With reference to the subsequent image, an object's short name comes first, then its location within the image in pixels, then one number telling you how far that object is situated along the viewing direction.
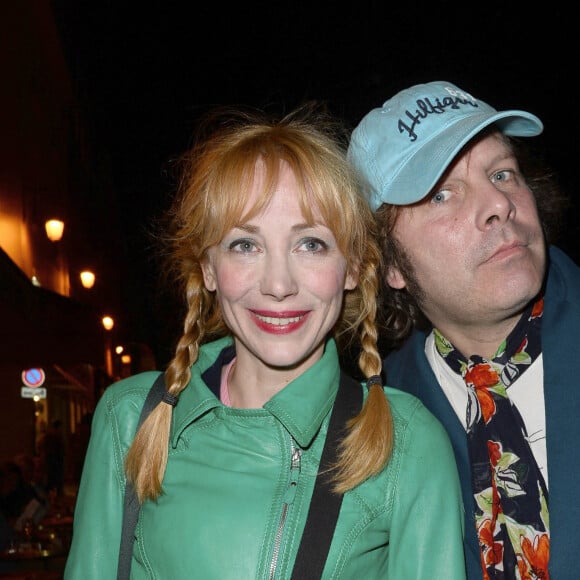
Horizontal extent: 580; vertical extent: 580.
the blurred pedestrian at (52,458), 13.79
